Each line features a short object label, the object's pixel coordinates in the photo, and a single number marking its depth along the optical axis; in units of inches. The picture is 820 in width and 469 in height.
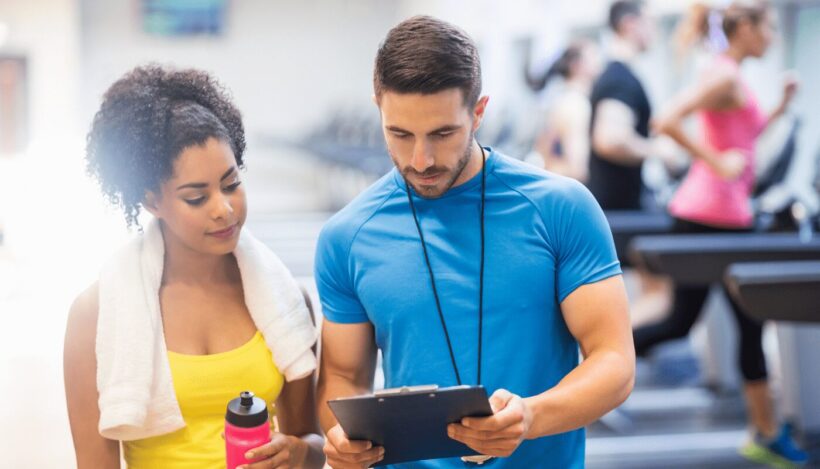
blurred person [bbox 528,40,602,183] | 187.8
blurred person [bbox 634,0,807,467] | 134.0
